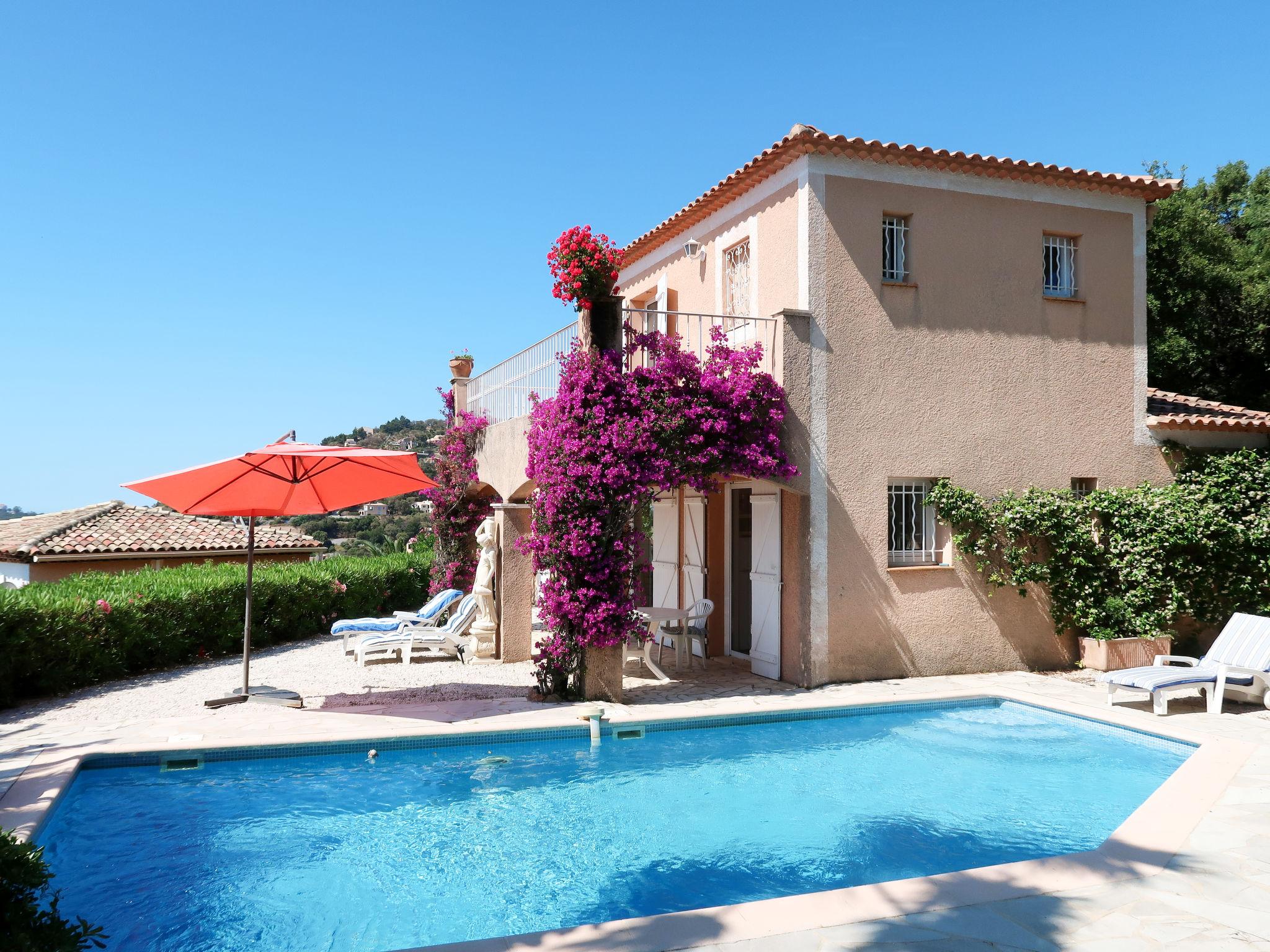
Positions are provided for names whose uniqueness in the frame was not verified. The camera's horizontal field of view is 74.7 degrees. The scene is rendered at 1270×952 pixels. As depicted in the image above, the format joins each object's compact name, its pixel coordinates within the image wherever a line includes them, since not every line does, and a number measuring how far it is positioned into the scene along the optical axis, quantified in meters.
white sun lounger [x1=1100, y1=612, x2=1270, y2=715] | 9.62
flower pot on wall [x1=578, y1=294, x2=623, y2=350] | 10.27
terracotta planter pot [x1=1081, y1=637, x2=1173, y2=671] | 11.80
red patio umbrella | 9.59
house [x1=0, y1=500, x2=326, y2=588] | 21.59
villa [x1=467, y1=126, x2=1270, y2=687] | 11.27
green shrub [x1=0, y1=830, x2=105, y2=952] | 3.19
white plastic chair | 12.24
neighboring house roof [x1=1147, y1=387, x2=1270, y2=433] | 12.95
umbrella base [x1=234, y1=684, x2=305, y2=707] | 10.14
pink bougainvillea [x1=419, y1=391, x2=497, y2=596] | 17.52
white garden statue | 13.69
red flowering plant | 10.16
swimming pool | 5.45
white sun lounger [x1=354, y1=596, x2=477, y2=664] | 13.14
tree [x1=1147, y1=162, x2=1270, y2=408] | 18.41
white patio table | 11.69
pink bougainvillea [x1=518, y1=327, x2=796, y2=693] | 10.05
